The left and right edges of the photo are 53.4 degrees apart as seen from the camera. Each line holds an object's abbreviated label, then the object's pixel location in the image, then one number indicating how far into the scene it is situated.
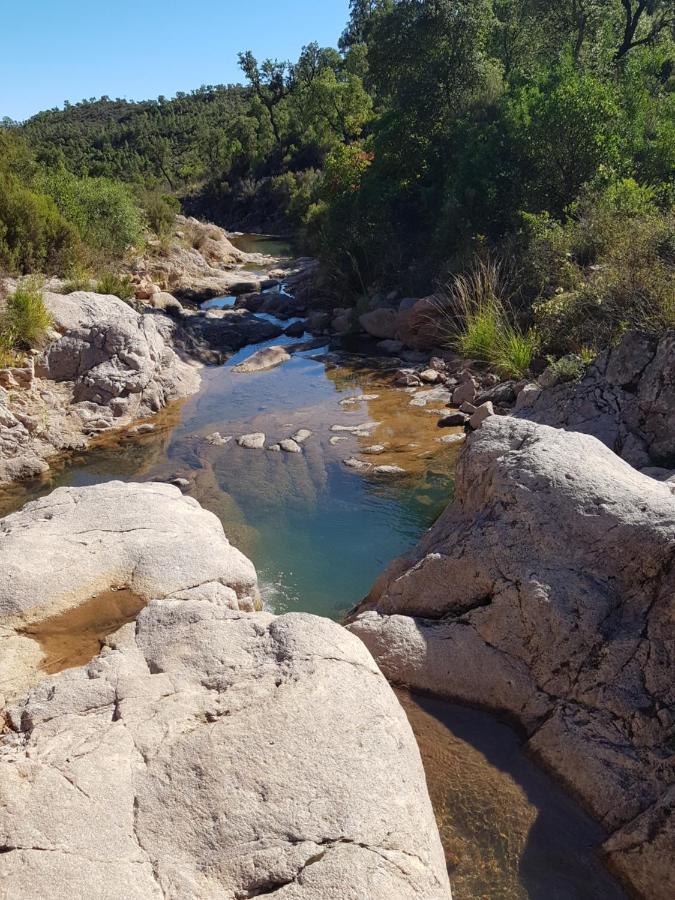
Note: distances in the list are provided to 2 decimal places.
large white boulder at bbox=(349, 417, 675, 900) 3.41
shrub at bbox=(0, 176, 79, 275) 12.41
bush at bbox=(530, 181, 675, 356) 7.29
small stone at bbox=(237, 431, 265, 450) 9.45
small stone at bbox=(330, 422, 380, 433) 9.82
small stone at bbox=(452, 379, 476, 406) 10.14
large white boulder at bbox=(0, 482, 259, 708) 4.32
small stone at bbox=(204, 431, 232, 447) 9.69
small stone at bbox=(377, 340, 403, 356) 13.63
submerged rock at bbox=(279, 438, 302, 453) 9.25
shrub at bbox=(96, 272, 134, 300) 13.42
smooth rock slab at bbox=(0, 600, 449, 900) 2.62
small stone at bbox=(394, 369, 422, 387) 11.59
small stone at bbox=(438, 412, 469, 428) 9.58
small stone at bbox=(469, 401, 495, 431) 9.00
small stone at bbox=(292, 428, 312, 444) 9.60
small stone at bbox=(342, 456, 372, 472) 8.49
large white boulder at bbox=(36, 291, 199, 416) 10.74
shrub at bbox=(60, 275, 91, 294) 12.46
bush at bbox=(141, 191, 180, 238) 22.78
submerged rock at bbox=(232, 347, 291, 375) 13.42
